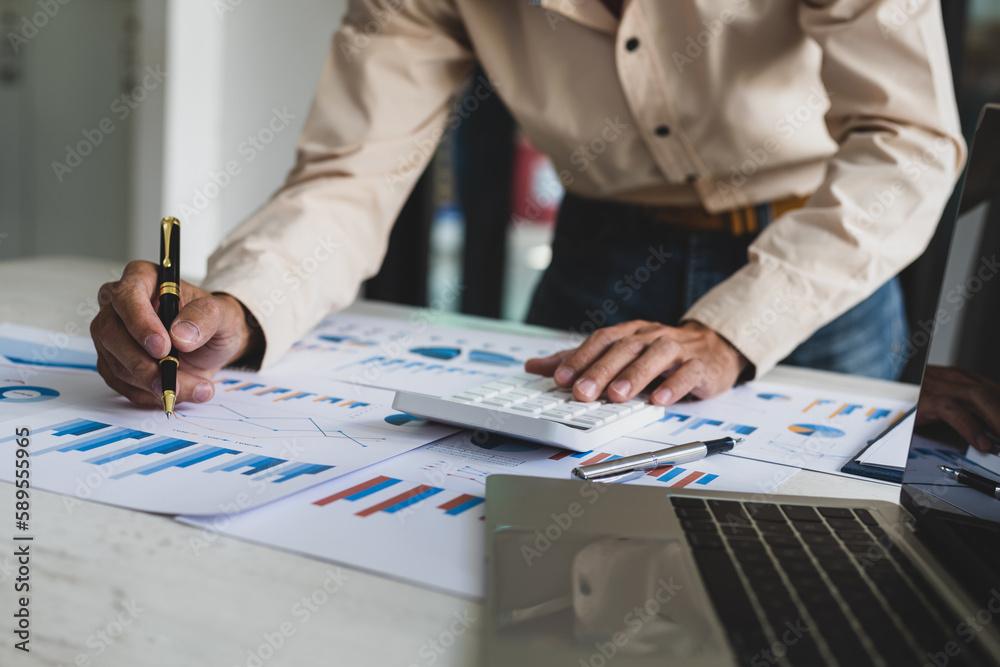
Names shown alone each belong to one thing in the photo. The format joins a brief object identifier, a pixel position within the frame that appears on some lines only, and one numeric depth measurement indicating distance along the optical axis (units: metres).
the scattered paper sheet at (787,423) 0.77
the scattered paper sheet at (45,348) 0.92
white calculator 0.70
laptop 0.39
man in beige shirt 0.92
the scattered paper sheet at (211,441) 0.57
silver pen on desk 0.64
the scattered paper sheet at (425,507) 0.49
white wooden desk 0.39
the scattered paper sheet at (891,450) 0.74
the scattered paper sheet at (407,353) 0.94
